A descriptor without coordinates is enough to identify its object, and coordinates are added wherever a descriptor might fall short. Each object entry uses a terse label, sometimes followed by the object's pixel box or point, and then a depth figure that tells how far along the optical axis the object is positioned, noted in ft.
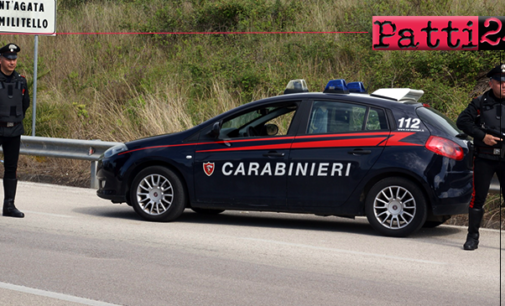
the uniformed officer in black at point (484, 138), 46.93
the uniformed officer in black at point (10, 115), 57.00
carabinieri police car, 50.57
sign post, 97.55
